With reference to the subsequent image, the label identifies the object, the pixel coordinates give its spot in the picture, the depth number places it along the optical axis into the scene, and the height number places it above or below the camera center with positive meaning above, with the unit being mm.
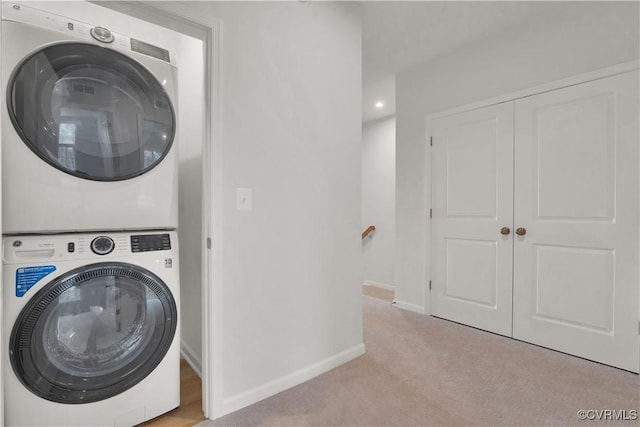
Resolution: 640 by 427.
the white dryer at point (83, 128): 1192 +341
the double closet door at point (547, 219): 2082 -65
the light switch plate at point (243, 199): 1641 +56
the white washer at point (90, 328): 1203 -491
